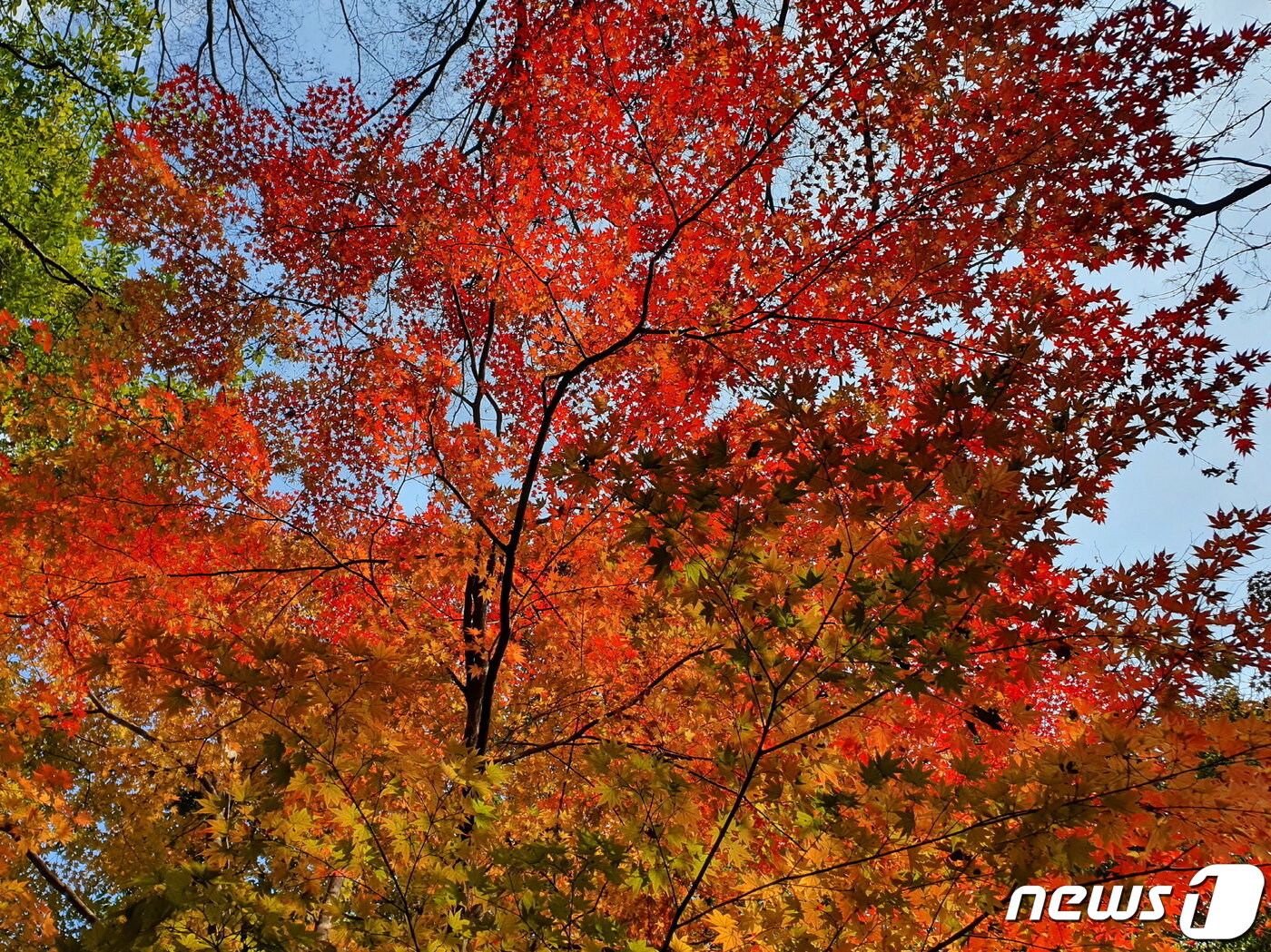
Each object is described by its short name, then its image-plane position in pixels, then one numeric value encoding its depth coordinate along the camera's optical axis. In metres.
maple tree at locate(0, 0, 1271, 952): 2.43
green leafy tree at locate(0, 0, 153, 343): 11.92
